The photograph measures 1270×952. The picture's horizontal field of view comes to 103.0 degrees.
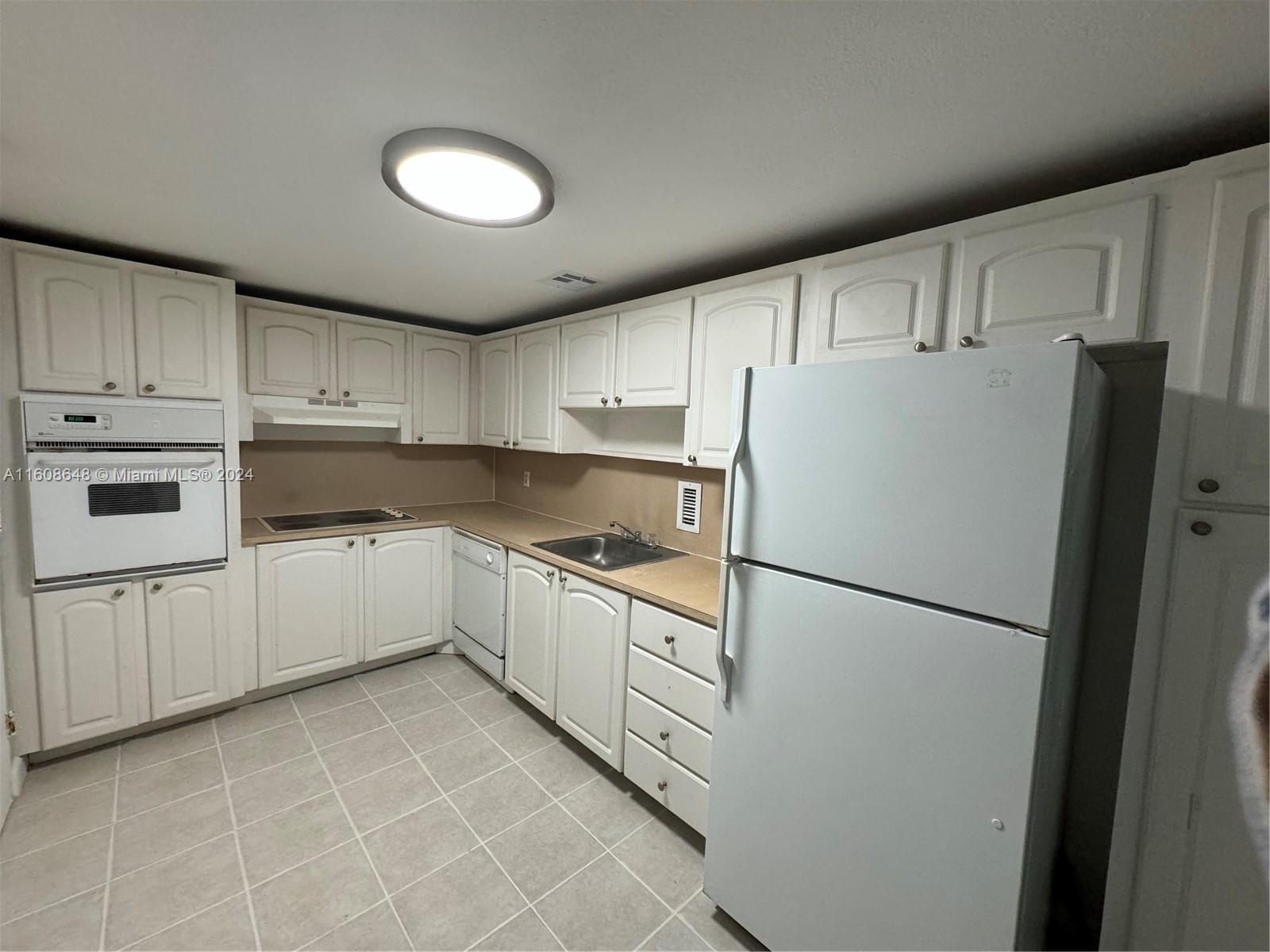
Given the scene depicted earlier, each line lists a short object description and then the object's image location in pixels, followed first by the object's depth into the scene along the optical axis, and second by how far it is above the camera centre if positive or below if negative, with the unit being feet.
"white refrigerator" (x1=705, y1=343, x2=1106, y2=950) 3.10 -1.33
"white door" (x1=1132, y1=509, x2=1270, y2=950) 3.30 -2.05
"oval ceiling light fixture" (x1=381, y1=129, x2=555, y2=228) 3.93 +2.22
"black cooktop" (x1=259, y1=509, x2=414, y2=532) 9.32 -1.74
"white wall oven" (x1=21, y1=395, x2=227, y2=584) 6.25 -0.83
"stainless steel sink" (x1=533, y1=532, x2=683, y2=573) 8.48 -1.91
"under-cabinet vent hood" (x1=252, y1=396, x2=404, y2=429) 8.44 +0.33
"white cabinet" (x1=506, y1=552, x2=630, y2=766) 6.63 -3.05
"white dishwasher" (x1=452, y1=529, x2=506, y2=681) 8.77 -3.03
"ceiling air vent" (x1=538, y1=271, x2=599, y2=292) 7.48 +2.42
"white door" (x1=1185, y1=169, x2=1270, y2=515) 3.20 +0.71
